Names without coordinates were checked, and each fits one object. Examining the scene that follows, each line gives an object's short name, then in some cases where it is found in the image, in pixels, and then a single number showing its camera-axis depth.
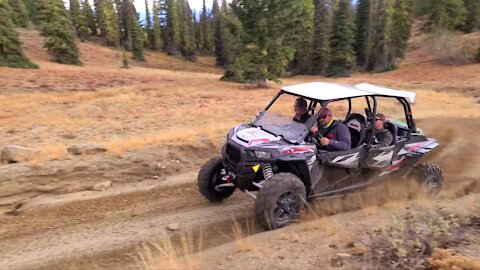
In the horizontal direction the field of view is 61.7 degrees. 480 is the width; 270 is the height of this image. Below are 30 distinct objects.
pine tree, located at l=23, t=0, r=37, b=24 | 77.06
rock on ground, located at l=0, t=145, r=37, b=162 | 9.27
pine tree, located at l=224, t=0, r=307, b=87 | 29.00
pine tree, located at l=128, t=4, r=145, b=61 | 70.00
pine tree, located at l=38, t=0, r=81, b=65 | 46.09
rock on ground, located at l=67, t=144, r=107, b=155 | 9.93
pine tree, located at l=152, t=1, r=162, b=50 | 92.38
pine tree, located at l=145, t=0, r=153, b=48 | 96.81
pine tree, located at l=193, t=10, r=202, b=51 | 100.41
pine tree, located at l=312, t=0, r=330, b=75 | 56.72
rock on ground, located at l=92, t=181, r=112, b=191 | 8.57
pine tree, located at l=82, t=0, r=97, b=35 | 90.88
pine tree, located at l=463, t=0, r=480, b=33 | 61.53
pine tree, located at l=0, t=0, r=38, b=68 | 33.56
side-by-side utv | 6.57
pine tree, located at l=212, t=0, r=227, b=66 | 73.29
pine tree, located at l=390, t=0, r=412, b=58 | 56.62
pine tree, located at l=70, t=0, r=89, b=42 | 81.31
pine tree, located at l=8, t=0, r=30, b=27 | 61.54
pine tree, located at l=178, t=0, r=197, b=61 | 82.82
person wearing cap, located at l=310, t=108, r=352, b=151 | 7.29
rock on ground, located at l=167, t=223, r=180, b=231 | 6.75
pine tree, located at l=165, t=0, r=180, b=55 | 87.75
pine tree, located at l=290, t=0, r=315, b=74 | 58.53
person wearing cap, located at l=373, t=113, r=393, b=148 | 8.04
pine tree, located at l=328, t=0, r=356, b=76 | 51.96
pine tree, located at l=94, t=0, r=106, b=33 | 85.19
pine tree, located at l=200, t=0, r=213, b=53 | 97.19
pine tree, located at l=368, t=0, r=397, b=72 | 55.12
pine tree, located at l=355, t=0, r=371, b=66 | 57.87
